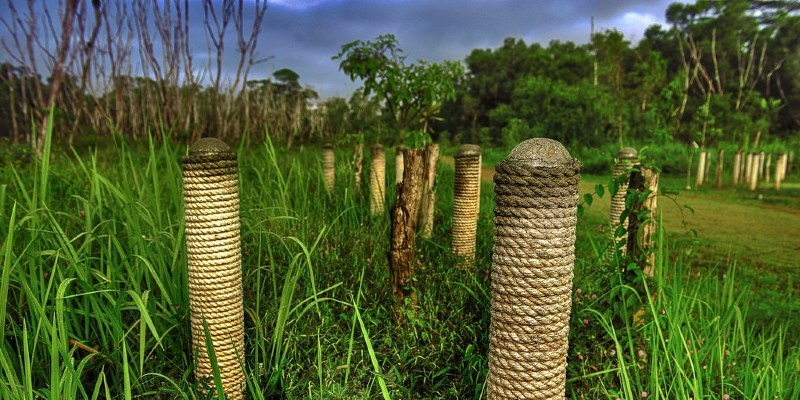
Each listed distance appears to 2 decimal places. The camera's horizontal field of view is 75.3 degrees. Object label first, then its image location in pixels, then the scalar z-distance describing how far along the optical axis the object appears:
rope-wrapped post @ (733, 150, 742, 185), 9.47
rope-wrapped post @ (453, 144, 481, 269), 2.76
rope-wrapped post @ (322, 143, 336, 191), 4.27
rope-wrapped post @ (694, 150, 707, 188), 9.34
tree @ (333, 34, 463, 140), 4.84
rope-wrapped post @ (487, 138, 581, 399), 1.05
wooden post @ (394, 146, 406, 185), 3.99
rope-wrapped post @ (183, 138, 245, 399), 1.40
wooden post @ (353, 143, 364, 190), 4.37
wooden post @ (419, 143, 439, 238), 3.21
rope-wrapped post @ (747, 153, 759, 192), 8.27
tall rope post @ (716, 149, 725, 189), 9.33
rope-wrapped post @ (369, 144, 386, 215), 3.84
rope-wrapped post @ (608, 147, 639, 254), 1.91
